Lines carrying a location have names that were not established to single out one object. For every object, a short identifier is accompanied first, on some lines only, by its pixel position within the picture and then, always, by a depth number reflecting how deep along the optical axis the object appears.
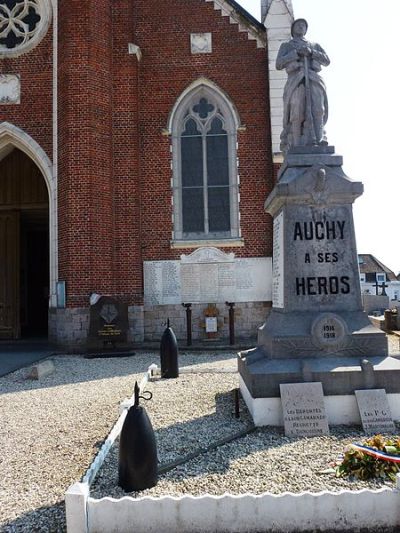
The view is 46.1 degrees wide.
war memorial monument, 4.70
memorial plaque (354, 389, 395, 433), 4.43
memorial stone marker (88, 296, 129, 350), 10.73
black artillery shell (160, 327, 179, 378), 7.44
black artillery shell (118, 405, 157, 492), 3.24
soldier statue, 5.82
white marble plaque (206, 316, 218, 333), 12.01
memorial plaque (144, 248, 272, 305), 12.34
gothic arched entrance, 13.79
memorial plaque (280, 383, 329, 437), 4.37
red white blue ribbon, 3.31
